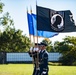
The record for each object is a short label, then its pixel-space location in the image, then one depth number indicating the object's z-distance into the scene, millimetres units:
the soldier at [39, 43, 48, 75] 13789
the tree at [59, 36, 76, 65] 56338
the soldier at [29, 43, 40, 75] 14859
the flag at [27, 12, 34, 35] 15211
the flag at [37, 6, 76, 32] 15133
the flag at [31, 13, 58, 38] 15383
